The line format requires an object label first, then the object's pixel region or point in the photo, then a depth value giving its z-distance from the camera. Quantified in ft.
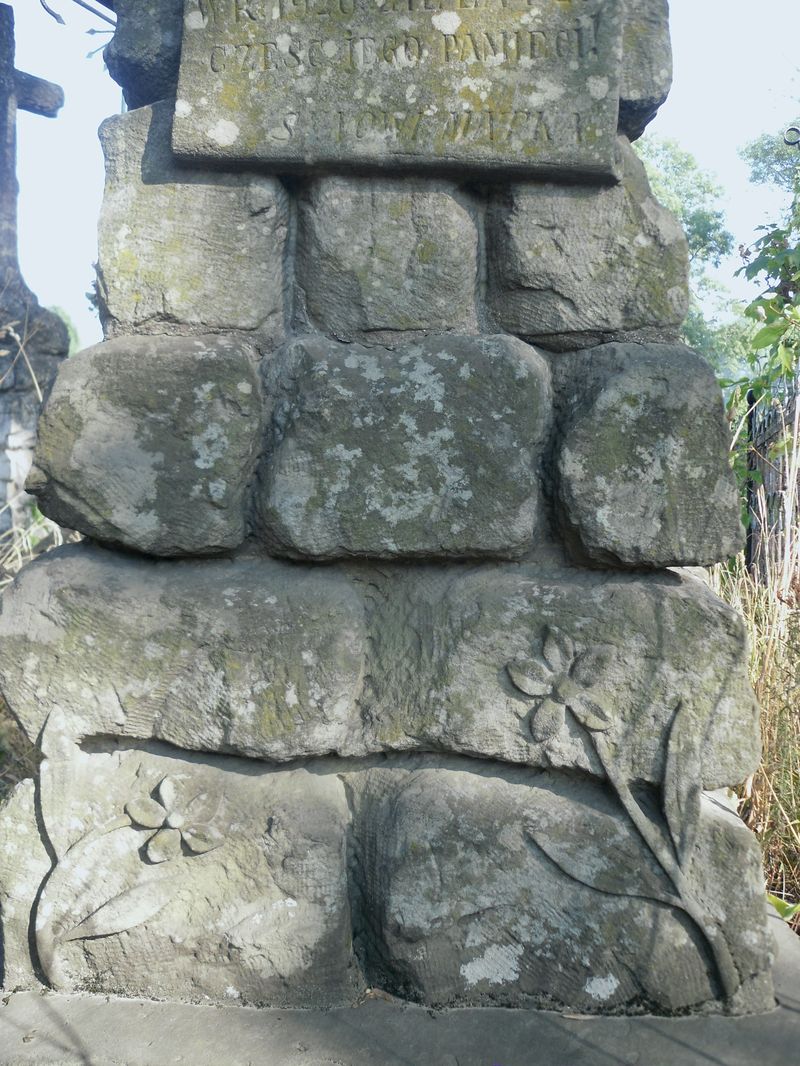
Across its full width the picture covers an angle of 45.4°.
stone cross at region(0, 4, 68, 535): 19.92
